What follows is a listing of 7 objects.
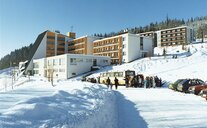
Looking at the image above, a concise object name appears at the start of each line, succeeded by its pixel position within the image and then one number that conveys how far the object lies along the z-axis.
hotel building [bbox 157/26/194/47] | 70.35
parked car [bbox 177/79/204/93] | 14.27
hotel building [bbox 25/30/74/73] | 56.48
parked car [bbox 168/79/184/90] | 15.57
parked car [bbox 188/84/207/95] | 12.60
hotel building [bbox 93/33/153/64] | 46.58
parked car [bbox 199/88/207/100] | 10.16
